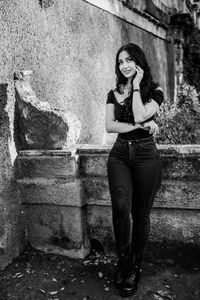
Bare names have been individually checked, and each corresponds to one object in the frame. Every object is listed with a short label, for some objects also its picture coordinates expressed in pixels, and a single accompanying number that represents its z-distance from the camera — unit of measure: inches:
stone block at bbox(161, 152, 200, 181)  128.6
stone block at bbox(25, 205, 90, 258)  141.9
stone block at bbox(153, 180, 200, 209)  129.4
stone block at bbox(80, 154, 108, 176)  139.4
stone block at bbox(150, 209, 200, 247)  132.3
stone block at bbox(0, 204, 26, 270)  137.8
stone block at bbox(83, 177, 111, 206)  140.3
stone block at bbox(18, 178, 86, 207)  138.8
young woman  114.4
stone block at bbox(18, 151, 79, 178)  138.4
